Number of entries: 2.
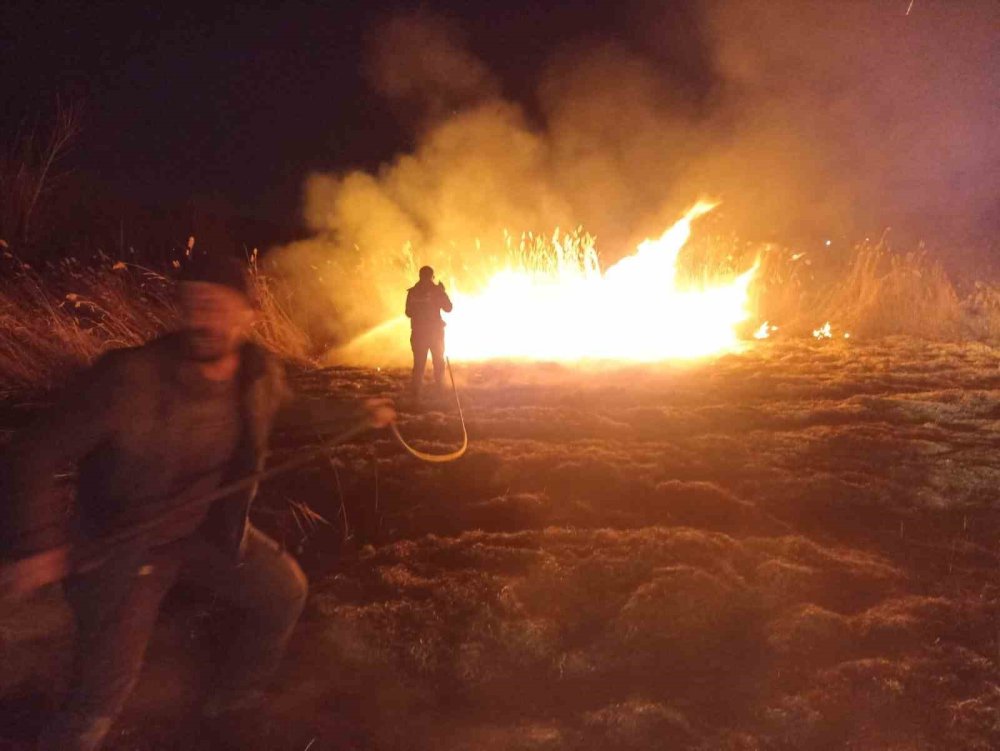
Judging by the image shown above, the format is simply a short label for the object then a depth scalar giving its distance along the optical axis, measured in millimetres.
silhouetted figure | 8219
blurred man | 1996
